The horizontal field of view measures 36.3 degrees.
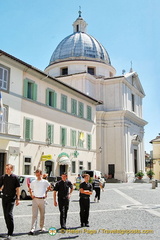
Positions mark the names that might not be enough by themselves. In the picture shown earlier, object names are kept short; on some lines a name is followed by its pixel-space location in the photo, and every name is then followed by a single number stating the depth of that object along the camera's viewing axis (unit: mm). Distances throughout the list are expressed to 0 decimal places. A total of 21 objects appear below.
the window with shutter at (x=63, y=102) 24018
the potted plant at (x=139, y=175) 36150
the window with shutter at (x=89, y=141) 27414
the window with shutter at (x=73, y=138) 24792
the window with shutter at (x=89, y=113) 27911
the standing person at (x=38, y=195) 6507
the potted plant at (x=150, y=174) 40100
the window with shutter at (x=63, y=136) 23548
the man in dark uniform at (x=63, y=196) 6794
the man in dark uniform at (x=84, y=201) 7205
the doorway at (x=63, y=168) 23323
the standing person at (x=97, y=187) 12747
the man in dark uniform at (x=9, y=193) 6015
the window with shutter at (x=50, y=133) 21915
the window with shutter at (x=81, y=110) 26427
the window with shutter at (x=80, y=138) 25672
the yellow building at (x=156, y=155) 53752
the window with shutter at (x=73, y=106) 25322
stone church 35889
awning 22638
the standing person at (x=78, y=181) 19082
